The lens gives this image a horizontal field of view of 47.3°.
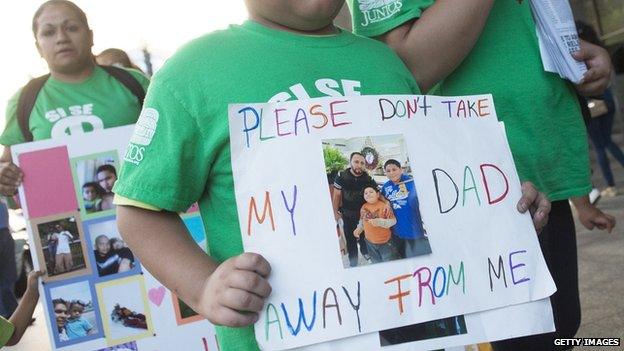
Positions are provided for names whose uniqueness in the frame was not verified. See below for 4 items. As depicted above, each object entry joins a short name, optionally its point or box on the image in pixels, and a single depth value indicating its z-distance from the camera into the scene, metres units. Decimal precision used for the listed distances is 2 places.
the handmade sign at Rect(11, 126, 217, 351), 2.76
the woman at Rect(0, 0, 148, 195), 3.05
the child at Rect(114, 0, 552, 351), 1.14
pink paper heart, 2.82
